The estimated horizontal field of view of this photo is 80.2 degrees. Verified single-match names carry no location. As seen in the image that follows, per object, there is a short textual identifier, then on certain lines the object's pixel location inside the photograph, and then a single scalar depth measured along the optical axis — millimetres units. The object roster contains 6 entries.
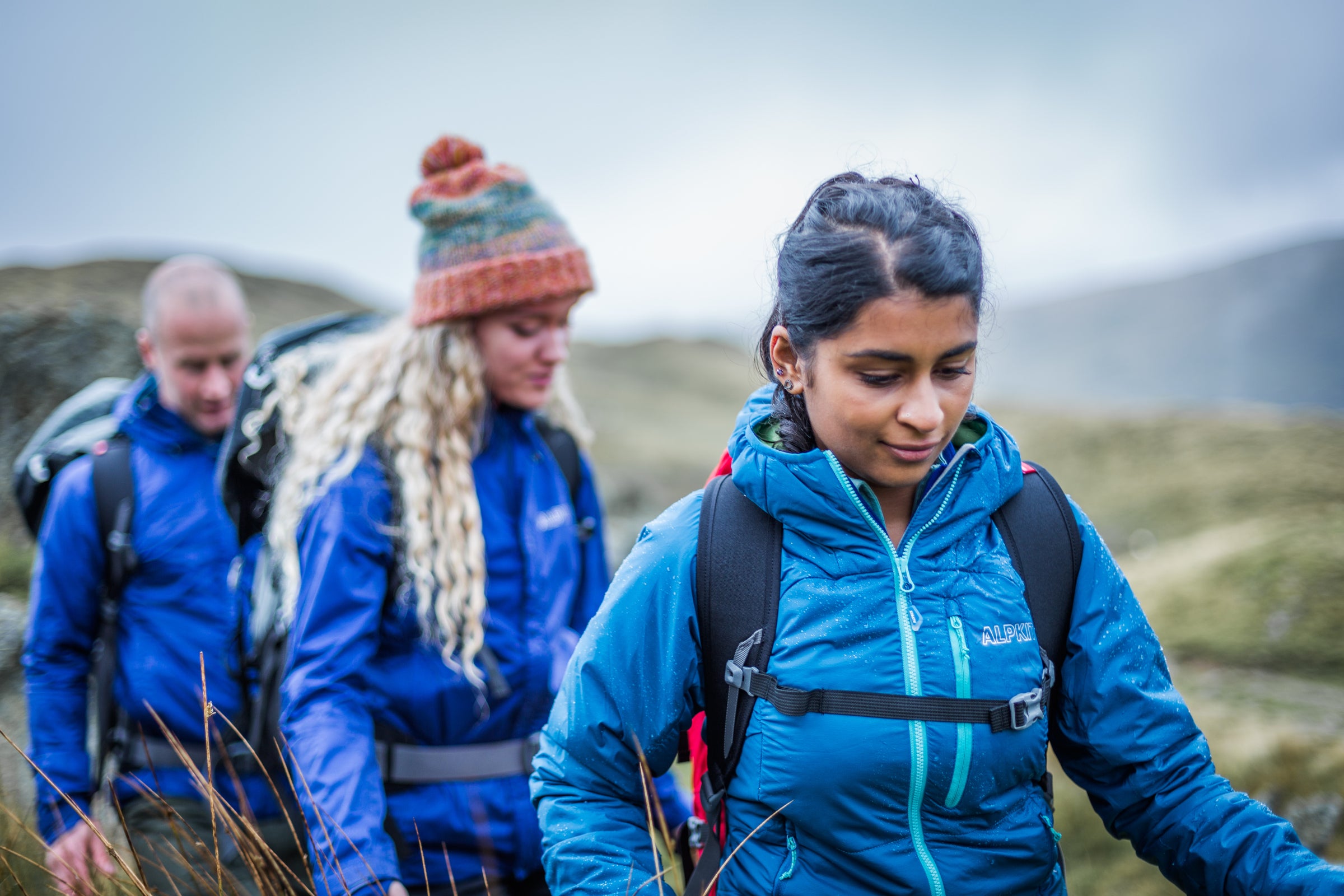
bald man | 3340
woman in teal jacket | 1771
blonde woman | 2445
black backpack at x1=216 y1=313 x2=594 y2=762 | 3008
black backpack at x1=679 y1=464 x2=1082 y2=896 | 1769
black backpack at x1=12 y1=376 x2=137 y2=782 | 3535
